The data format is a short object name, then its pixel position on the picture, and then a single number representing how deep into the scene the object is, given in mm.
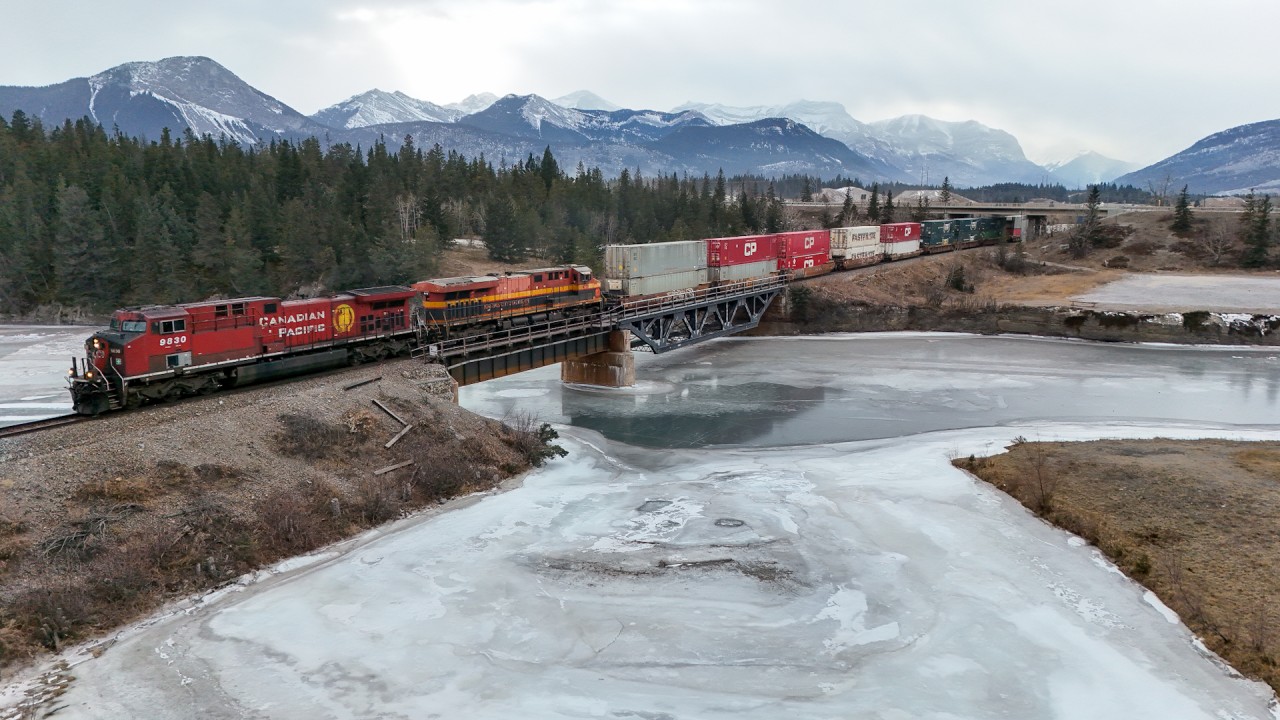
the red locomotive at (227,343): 26047
